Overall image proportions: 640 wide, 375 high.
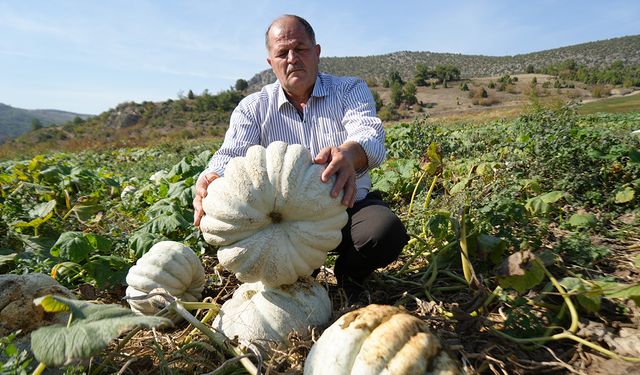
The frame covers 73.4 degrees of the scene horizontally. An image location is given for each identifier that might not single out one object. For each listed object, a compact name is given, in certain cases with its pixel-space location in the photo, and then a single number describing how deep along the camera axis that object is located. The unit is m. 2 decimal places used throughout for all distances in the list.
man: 2.44
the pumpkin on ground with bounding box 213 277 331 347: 1.96
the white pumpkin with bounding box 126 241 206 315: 2.35
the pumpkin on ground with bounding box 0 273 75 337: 1.83
